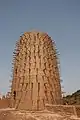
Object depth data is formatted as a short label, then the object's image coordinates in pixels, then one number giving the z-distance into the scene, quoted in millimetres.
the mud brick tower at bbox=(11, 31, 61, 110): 22941
